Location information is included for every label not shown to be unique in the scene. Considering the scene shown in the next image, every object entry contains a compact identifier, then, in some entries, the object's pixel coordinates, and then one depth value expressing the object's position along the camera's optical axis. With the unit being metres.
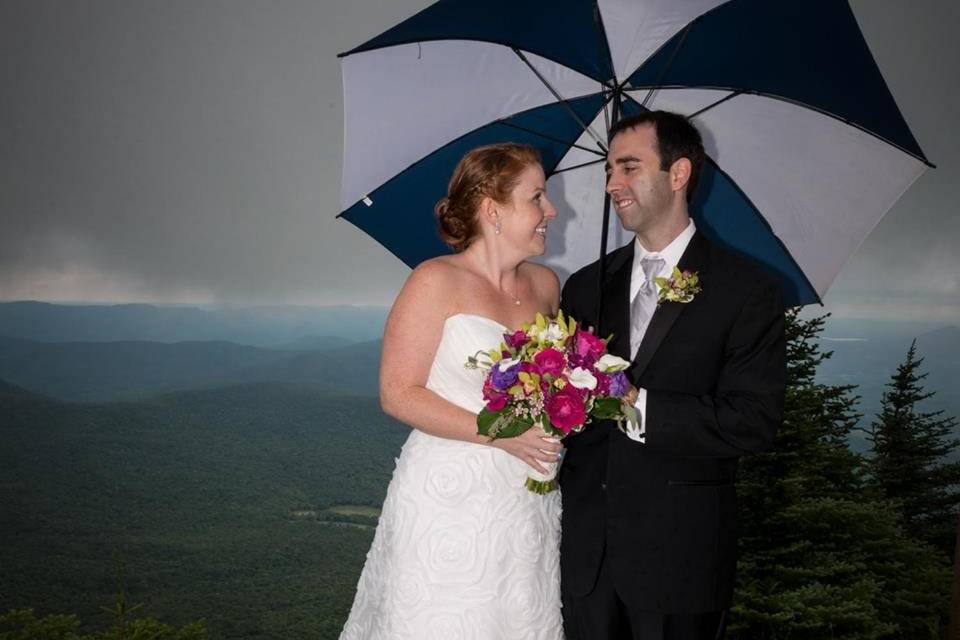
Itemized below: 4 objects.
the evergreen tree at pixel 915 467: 10.96
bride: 2.06
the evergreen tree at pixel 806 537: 6.89
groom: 1.80
